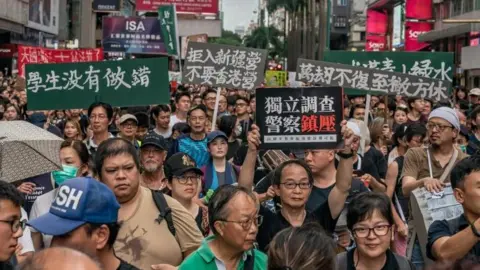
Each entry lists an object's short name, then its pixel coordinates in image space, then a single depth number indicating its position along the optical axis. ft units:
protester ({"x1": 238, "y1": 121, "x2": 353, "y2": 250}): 20.74
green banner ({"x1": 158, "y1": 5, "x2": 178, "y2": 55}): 84.89
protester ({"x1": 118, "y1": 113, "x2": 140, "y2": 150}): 35.29
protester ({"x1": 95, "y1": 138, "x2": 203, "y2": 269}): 18.38
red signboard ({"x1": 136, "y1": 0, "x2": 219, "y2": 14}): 178.84
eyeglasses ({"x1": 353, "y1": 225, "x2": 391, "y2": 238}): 17.22
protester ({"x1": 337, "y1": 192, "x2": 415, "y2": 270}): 17.07
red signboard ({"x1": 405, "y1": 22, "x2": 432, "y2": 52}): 207.21
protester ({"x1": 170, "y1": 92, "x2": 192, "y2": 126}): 48.03
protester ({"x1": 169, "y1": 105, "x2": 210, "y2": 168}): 35.27
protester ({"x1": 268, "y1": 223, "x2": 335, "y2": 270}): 13.34
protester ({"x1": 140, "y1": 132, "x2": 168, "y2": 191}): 26.85
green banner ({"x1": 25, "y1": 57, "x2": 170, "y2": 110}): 39.45
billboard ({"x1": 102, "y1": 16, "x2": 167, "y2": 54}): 120.78
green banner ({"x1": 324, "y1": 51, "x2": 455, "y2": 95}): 45.73
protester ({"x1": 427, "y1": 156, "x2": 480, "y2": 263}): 16.34
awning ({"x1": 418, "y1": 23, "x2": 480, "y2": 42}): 125.16
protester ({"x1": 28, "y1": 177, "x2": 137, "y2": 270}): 15.02
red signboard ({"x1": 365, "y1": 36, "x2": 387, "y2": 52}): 262.14
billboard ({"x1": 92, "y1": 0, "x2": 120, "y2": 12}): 199.99
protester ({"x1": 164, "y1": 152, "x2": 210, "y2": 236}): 24.45
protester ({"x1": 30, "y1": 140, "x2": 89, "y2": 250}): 24.44
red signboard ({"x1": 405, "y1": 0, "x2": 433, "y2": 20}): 206.39
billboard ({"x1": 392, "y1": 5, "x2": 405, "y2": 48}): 237.04
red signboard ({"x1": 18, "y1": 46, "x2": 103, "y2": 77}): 67.67
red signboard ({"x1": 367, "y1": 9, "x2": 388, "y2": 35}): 277.44
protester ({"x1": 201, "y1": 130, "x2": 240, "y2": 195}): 30.17
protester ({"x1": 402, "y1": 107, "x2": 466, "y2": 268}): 25.81
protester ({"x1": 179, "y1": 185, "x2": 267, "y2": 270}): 16.90
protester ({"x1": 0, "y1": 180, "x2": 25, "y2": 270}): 15.37
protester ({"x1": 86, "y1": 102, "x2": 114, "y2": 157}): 33.35
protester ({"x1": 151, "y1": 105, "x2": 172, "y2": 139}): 42.91
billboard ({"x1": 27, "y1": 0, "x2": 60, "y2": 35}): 168.04
